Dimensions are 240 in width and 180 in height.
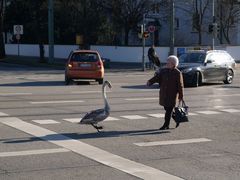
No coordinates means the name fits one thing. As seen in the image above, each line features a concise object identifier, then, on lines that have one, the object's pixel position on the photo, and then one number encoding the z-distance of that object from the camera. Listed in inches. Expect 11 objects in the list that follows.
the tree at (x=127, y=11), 2171.5
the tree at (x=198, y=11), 2403.5
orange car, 1048.2
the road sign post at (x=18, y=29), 2054.6
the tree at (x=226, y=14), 2364.7
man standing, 1467.8
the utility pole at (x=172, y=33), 1600.3
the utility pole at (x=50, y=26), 1841.2
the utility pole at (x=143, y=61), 1513.5
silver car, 1004.6
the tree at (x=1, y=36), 2263.8
